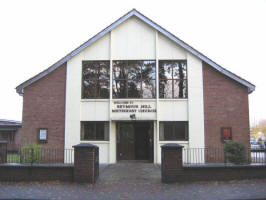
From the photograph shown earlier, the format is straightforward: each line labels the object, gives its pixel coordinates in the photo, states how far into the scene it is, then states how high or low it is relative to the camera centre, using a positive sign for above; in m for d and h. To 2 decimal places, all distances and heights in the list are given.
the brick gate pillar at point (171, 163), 10.87 -1.37
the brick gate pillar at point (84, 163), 10.96 -1.38
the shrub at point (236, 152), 13.28 -1.17
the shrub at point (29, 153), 15.18 -1.39
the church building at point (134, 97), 17.14 +1.85
